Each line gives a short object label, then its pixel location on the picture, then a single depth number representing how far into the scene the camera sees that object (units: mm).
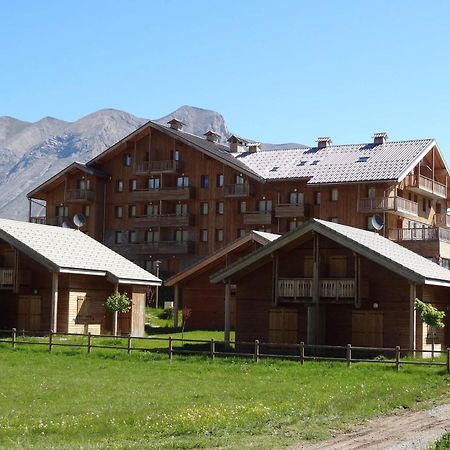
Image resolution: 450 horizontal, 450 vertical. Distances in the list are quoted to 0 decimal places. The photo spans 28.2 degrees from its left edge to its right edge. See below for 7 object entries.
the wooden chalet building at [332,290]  37812
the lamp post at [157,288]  67075
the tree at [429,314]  36500
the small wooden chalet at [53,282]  45812
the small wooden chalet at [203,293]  55281
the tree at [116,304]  47000
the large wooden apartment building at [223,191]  69000
